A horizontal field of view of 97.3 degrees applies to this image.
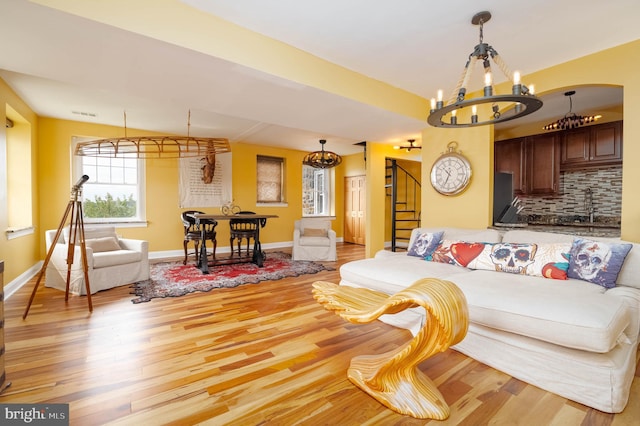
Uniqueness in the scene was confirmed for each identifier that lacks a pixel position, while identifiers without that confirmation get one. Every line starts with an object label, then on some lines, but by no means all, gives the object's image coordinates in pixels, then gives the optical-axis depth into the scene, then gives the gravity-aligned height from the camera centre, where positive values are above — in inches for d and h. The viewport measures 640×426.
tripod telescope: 110.7 -9.4
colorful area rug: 137.6 -39.6
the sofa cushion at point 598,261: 81.5 -16.1
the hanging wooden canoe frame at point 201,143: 126.9 +31.7
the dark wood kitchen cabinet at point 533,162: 174.7 +29.6
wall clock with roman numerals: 147.2 +19.3
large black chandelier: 66.5 +28.0
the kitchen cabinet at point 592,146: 152.5 +34.7
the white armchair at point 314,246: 212.8 -28.9
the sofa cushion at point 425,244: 123.6 -16.3
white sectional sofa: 58.2 -26.2
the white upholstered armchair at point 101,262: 132.5 -26.9
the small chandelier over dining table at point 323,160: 235.7 +41.4
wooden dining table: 167.6 -28.3
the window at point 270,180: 274.4 +28.4
